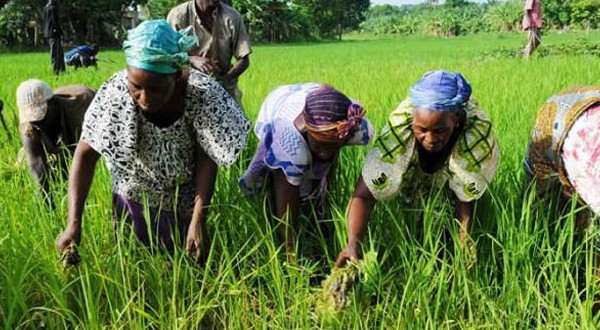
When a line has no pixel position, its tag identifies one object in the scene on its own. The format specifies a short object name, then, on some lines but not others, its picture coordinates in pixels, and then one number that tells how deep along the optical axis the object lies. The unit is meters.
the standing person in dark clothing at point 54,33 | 8.41
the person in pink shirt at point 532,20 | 8.55
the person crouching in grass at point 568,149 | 1.64
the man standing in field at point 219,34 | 3.43
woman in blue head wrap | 1.68
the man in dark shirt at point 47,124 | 2.59
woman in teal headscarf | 1.65
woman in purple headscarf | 1.82
